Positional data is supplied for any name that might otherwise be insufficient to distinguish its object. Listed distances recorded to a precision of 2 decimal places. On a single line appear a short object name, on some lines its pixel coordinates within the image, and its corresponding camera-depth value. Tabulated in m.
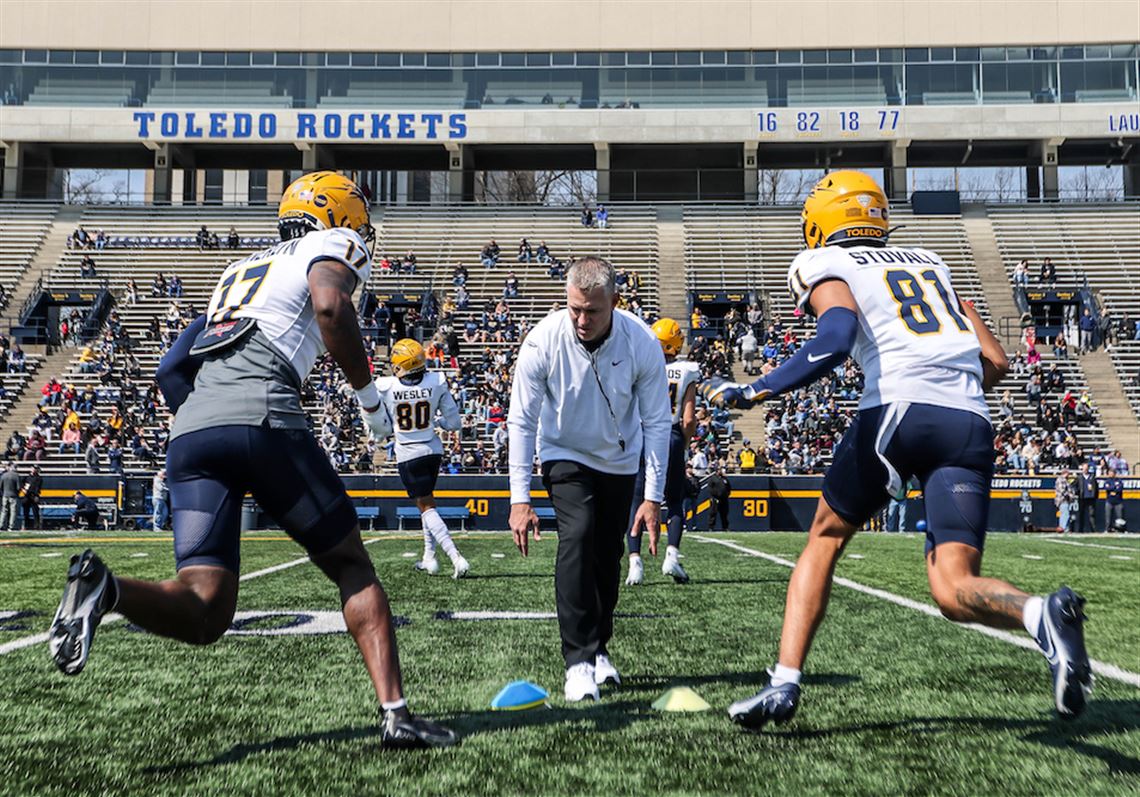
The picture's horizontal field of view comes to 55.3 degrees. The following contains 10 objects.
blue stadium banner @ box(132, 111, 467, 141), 38.28
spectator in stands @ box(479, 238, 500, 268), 34.94
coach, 4.49
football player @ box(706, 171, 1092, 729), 3.51
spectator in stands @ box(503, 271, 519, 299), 33.07
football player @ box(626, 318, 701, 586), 9.11
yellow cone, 4.01
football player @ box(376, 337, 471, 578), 9.42
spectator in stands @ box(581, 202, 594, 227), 37.41
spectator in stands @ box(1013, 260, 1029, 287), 32.78
